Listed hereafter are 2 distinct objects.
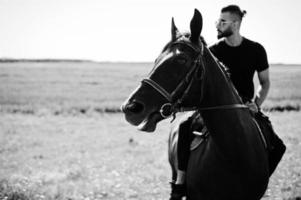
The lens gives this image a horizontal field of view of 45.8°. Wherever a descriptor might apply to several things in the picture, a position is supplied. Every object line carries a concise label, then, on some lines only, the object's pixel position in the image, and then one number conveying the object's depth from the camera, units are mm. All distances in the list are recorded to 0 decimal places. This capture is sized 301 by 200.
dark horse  3203
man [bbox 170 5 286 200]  4289
